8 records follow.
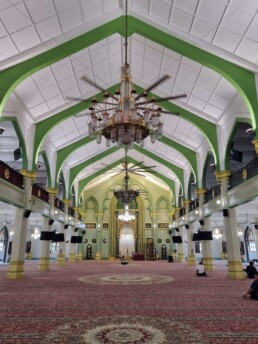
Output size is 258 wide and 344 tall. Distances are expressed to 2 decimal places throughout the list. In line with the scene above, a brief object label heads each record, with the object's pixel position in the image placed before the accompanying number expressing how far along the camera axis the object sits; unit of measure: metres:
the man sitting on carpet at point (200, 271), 9.53
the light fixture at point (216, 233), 19.81
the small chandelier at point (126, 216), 17.17
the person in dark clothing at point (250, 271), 8.71
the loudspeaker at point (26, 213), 9.34
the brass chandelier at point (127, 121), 5.36
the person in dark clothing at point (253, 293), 5.05
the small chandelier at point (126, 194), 14.93
